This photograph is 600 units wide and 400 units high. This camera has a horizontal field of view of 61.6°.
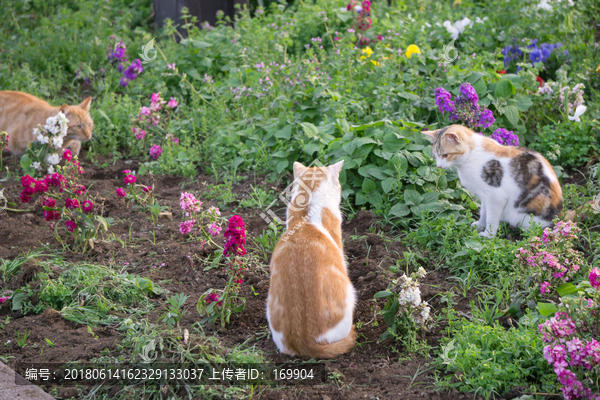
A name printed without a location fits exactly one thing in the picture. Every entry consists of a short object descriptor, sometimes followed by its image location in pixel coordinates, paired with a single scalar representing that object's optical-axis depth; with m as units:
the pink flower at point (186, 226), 3.54
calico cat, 3.80
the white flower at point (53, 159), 4.45
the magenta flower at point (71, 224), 3.75
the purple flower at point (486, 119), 4.39
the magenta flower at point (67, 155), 4.06
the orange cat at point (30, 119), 5.34
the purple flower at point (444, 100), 4.42
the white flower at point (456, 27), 6.37
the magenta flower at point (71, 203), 3.63
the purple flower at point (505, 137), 4.42
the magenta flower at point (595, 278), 2.42
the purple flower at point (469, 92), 4.31
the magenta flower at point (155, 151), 5.43
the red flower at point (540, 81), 5.45
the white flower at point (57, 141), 4.46
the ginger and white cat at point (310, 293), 2.66
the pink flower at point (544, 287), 2.81
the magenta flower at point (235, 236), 2.91
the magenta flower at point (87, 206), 3.68
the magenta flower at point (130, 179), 4.02
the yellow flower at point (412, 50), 5.93
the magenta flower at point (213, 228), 3.39
